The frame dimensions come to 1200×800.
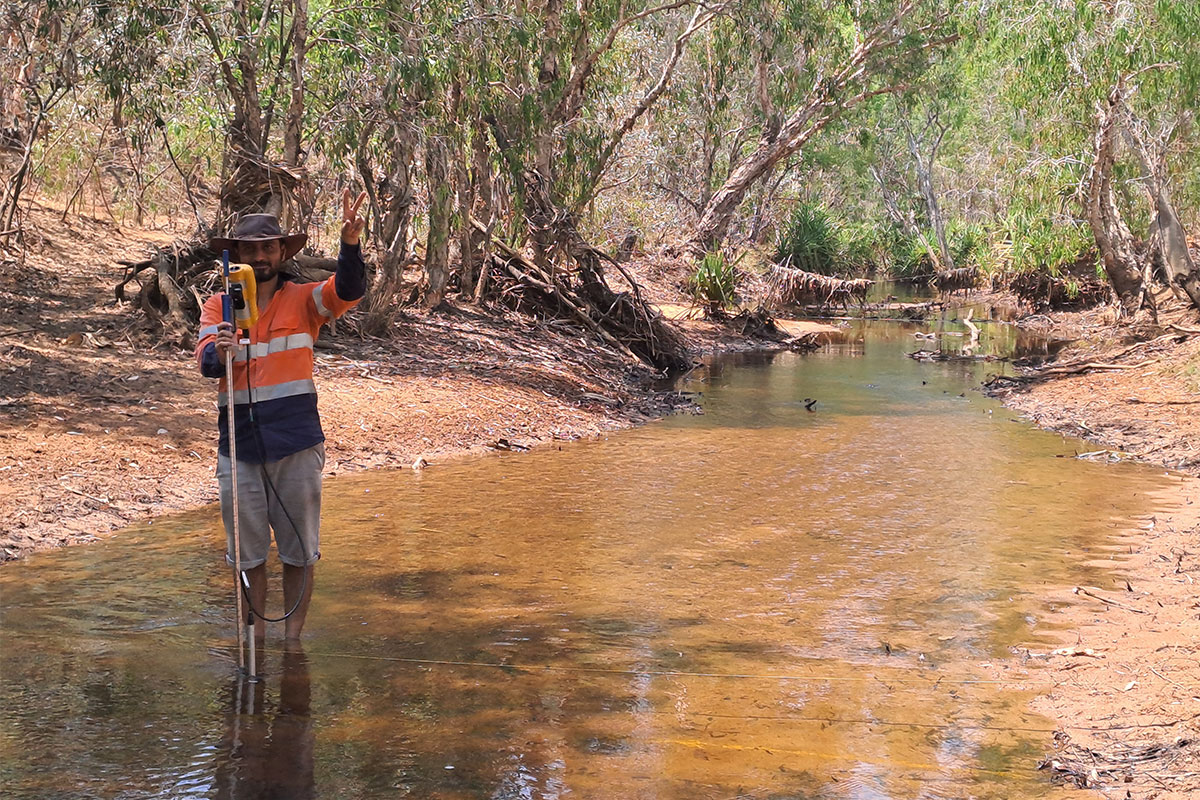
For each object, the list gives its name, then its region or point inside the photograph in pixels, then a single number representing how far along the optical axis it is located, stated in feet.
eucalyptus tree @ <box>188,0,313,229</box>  38.52
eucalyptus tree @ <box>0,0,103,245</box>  37.78
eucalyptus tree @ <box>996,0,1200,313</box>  53.26
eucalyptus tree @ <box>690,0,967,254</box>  82.28
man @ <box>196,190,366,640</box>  16.84
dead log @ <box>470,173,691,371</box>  54.80
